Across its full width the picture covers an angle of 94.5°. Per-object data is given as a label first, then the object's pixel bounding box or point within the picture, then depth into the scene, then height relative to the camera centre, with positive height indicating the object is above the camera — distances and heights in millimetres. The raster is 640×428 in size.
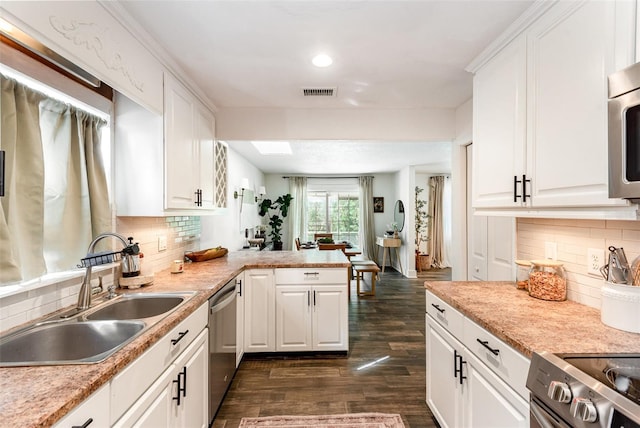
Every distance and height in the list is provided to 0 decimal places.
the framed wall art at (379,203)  7723 +372
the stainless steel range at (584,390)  745 -470
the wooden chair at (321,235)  7414 -450
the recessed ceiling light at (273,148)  4385 +1087
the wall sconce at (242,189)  4811 +492
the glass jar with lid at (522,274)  1692 -332
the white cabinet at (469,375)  1104 -715
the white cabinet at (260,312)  2674 -863
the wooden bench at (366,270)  4848 -866
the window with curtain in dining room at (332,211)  7953 +165
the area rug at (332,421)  1869 -1316
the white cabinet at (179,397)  1097 -790
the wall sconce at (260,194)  6346 +542
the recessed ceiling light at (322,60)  1964 +1067
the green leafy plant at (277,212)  7133 +129
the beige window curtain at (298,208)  7746 +240
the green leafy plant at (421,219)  7051 -40
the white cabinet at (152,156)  1923 +405
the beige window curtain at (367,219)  7609 -45
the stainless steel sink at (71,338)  1164 -514
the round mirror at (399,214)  6982 +80
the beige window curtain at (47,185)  1248 +158
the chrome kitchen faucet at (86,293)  1429 -374
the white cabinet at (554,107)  1093 +506
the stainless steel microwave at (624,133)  942 +279
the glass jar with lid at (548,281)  1500 -326
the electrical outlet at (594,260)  1392 -204
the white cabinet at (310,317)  2707 -918
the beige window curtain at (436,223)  7102 -136
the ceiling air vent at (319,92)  2500 +1084
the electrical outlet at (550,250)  1674 -189
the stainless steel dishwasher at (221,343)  1852 -871
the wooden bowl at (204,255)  2795 -368
